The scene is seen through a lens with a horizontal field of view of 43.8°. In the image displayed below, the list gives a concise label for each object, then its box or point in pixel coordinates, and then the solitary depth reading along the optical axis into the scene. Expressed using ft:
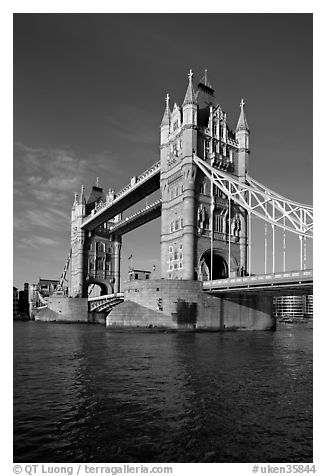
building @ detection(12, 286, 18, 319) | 416.95
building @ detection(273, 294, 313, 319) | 603.26
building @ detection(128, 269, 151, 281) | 271.22
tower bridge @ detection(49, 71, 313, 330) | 190.90
